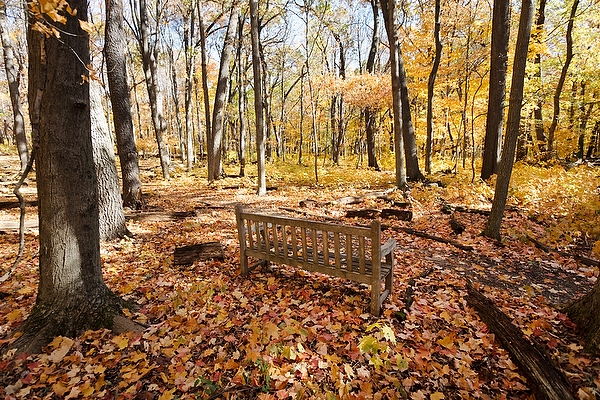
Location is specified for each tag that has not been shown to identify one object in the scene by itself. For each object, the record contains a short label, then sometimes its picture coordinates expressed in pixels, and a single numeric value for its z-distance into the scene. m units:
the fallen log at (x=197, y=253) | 5.52
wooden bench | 3.61
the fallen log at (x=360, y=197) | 10.54
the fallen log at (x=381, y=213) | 8.46
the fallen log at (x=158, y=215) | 8.09
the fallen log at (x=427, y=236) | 6.18
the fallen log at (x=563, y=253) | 5.28
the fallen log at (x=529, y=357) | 2.45
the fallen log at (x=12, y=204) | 9.16
